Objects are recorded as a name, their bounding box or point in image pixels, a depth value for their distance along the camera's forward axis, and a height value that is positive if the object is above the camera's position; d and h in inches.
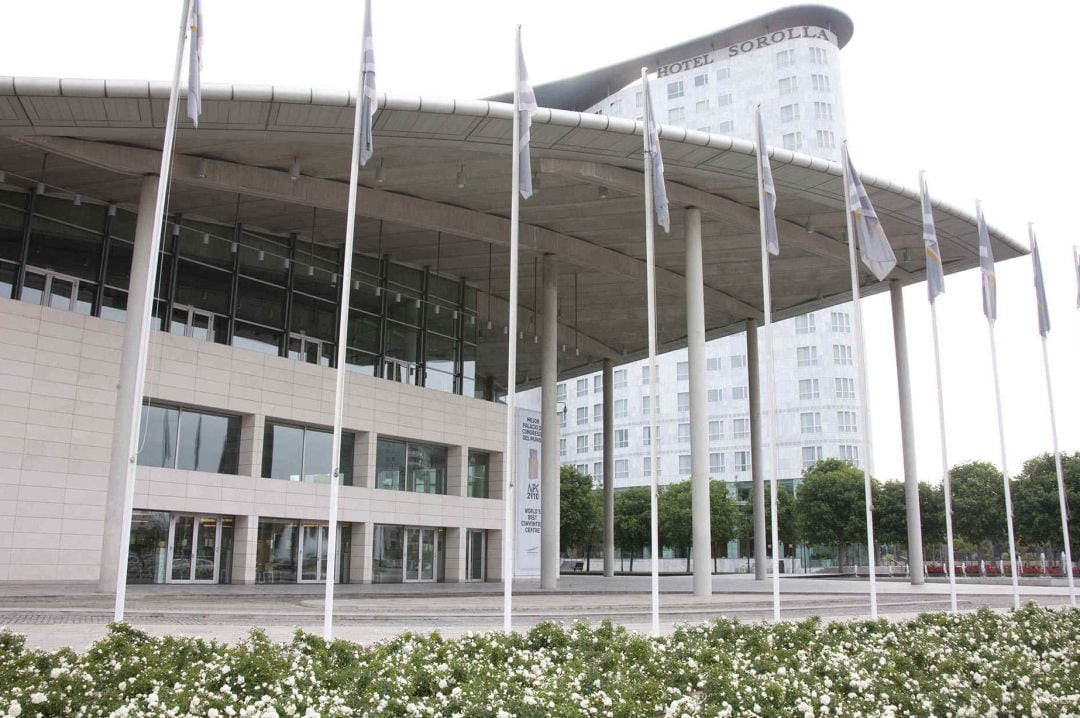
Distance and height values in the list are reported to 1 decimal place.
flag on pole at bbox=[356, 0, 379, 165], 574.9 +279.9
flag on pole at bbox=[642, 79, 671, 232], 673.6 +273.5
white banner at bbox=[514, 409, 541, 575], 1459.2 +76.7
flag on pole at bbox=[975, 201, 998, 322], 888.3 +257.8
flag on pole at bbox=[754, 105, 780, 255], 725.3 +281.8
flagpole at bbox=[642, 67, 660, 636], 567.3 +131.7
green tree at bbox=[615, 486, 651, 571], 2721.5 +67.3
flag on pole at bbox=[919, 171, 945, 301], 813.2 +247.8
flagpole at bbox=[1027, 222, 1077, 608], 867.2 +126.8
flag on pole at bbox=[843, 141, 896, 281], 716.7 +239.9
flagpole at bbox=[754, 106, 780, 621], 631.8 +127.2
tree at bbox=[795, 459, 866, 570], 2353.6 +91.1
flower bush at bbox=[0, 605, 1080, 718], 298.2 -51.3
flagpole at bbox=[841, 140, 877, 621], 675.4 +150.8
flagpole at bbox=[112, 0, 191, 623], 473.7 +111.0
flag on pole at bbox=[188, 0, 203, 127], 560.1 +287.3
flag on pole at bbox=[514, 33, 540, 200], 614.1 +278.0
